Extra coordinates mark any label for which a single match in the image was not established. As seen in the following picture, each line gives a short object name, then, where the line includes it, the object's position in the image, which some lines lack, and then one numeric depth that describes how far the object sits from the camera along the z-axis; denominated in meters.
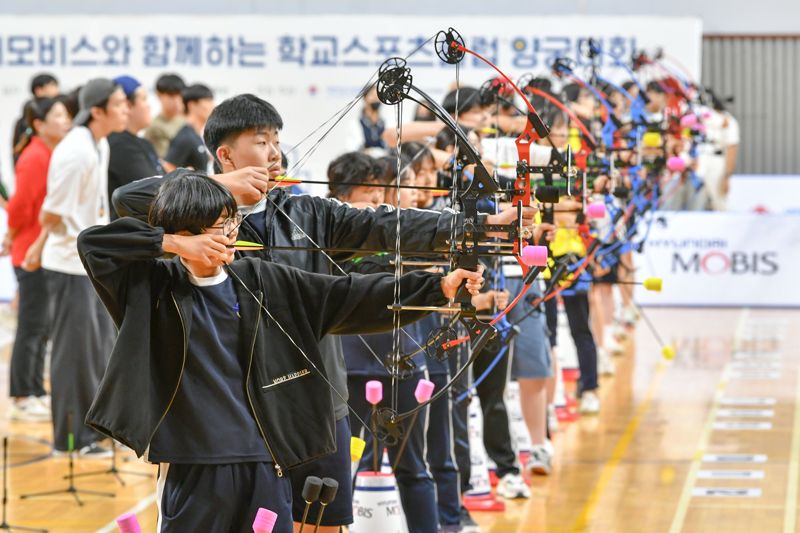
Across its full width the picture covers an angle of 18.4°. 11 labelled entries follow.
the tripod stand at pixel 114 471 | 10.92
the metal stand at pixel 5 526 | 8.81
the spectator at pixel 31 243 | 12.82
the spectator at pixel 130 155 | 11.71
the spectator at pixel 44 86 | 15.45
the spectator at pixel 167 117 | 14.42
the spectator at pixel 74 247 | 11.21
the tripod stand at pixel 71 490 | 10.18
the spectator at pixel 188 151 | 12.42
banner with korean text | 22.27
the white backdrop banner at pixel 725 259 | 21.38
